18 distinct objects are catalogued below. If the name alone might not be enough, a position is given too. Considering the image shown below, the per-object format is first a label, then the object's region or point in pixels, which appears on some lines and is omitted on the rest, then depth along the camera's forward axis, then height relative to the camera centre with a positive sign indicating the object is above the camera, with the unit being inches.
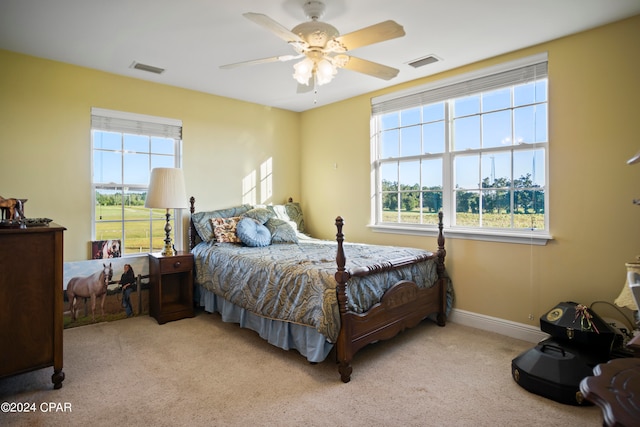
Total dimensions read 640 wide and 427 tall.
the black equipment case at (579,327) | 88.7 -28.9
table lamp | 135.1 +10.0
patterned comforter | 94.7 -19.4
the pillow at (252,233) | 146.3 -7.2
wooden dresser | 80.4 -19.9
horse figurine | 86.1 +1.7
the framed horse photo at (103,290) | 131.0 -29.0
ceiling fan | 77.7 +41.1
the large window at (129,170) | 139.7 +18.9
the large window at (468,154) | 119.5 +24.3
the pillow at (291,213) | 177.6 +1.6
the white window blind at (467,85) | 116.9 +49.5
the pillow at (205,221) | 153.3 -2.2
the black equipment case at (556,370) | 81.1 -36.9
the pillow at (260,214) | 162.7 +1.0
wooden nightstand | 136.0 -29.3
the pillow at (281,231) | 156.8 -6.7
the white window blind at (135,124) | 137.9 +38.2
